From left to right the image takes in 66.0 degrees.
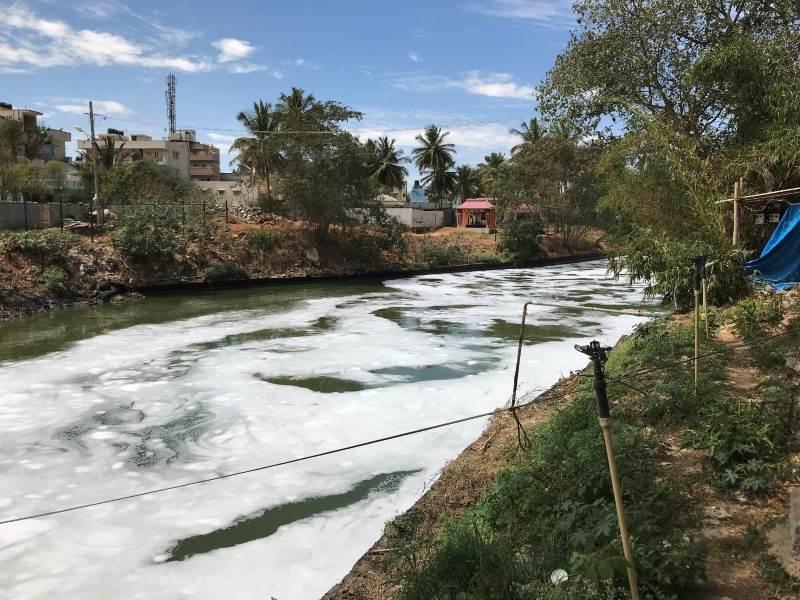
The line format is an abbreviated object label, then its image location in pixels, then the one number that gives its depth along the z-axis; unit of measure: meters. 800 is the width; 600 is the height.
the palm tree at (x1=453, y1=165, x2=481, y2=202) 57.06
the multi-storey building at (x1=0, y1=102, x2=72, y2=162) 55.03
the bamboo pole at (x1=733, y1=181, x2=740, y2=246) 10.16
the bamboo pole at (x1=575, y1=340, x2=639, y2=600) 2.55
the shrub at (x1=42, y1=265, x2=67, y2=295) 17.73
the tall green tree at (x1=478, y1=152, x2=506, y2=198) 54.24
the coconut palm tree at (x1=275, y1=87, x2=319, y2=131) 25.86
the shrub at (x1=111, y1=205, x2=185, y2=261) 21.11
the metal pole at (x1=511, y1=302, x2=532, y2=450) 5.62
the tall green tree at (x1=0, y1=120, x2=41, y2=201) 31.09
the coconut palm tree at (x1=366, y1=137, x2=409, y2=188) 51.84
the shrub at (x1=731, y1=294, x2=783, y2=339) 7.91
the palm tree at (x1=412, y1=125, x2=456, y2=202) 53.88
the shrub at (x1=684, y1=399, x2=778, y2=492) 3.99
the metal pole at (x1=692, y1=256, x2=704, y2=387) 5.65
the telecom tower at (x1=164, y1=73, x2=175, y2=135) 69.94
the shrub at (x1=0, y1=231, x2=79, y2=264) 18.41
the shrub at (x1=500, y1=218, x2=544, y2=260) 33.34
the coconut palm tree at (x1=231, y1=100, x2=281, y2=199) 26.97
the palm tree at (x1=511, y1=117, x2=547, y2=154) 42.97
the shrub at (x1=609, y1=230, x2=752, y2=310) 9.80
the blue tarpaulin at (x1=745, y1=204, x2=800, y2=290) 10.19
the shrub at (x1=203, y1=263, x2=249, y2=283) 22.36
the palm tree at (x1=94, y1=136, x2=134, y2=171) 42.19
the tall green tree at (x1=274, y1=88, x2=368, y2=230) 25.77
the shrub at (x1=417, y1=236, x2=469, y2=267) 30.47
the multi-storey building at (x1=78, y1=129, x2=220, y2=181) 61.53
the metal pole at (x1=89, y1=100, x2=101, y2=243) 24.65
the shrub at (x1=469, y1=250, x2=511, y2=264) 32.00
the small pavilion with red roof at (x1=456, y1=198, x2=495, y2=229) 47.23
